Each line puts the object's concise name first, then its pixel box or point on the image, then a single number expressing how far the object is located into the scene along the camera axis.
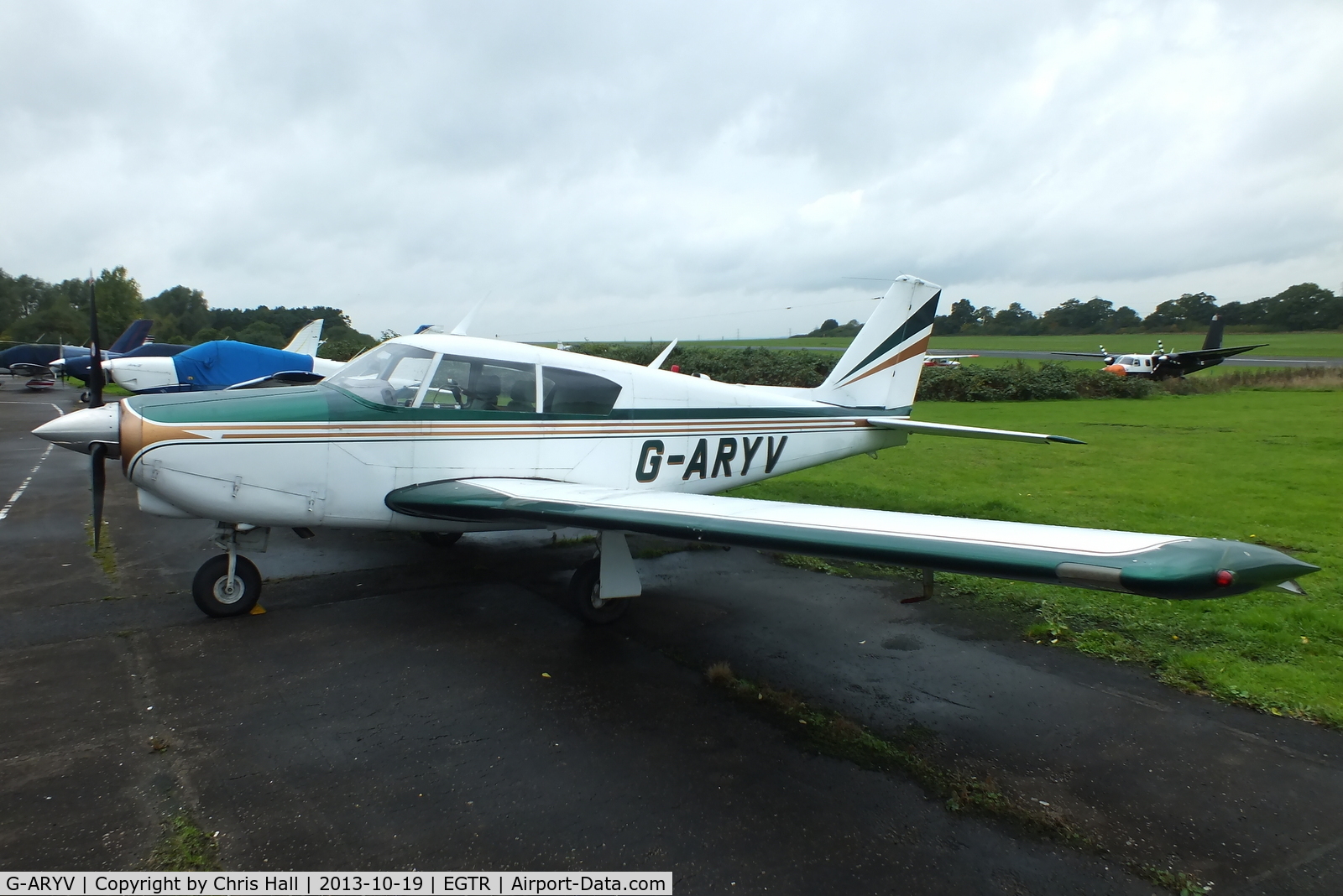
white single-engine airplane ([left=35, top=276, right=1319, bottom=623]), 3.82
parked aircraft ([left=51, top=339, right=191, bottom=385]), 23.02
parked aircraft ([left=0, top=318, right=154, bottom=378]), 29.44
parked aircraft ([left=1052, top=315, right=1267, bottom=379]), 32.56
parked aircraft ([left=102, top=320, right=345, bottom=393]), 13.62
